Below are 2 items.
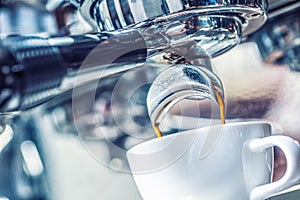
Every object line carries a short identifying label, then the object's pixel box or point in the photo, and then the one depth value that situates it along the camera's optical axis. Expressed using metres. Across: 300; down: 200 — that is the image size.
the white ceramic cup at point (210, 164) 0.33
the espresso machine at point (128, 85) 0.37
